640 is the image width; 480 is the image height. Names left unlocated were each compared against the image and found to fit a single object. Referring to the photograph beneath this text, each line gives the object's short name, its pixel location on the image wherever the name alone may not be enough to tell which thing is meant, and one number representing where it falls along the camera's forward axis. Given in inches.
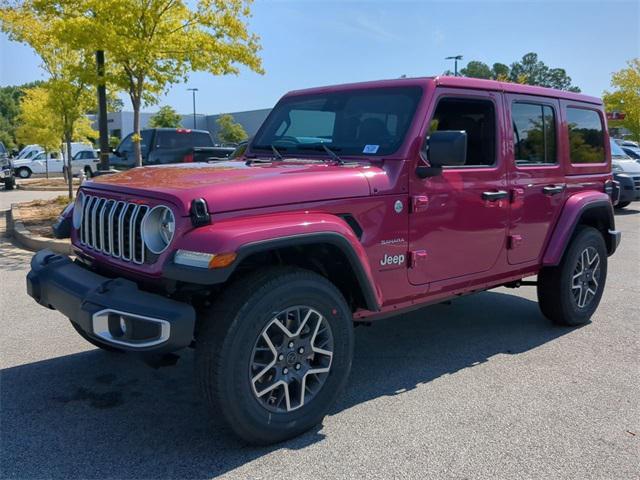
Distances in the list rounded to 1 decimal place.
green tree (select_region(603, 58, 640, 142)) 1232.8
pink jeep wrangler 111.3
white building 2395.4
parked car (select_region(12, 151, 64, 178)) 1210.1
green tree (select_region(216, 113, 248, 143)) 2092.8
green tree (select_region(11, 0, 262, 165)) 348.5
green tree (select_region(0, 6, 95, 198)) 406.6
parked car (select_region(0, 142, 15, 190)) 776.8
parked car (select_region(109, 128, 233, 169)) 526.9
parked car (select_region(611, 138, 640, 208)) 562.9
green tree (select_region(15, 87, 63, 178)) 972.6
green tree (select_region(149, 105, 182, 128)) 2241.6
